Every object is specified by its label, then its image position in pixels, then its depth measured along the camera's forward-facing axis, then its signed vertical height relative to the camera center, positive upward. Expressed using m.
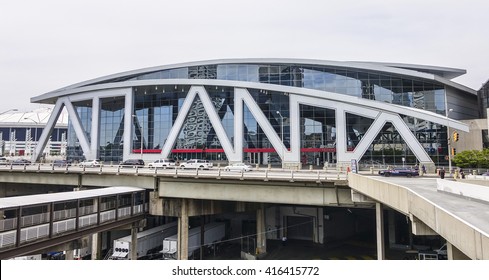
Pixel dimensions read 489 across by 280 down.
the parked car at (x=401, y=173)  30.39 -1.54
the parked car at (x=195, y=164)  41.02 -0.73
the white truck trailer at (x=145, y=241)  27.78 -7.91
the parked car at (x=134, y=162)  45.86 -0.48
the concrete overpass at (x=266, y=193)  10.54 -2.19
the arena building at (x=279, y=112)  49.06 +8.12
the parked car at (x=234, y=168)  32.78 -1.08
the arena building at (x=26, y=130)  150.00 +15.75
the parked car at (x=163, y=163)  42.94 -0.63
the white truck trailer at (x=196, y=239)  29.21 -8.50
